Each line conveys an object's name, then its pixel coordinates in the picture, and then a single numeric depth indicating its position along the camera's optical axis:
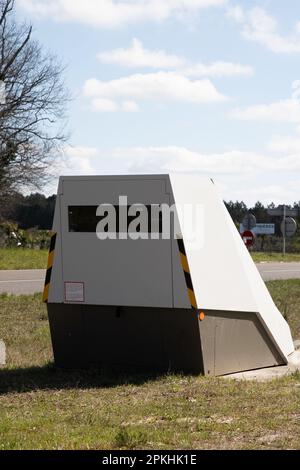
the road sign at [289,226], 30.06
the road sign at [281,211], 35.15
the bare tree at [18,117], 36.44
